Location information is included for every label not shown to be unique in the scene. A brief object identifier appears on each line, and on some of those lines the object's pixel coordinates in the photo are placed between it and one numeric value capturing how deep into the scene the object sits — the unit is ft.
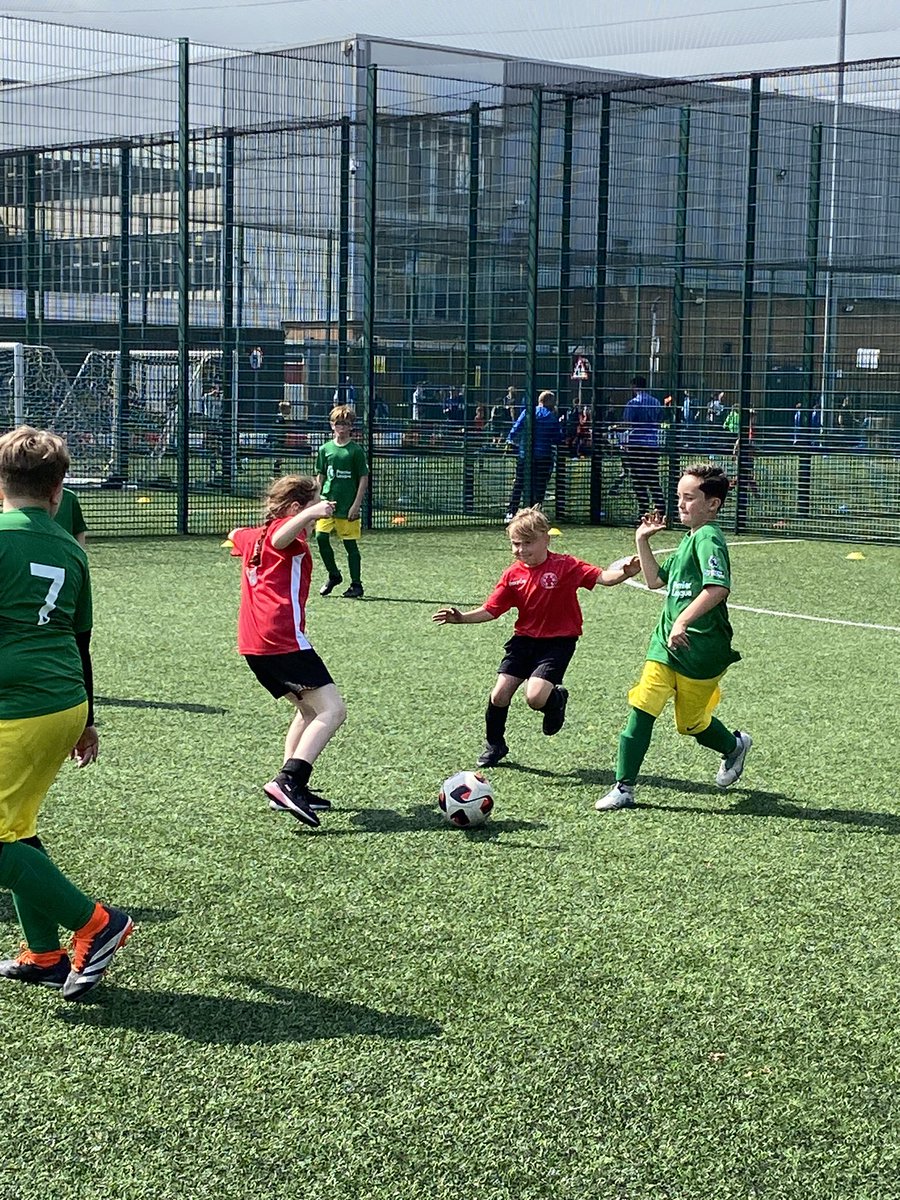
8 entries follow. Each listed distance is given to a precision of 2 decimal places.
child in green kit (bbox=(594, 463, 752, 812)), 21.43
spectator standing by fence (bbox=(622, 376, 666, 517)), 63.87
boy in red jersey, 23.84
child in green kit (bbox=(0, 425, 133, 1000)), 13.80
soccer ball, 20.03
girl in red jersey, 21.03
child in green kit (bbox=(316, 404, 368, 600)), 43.04
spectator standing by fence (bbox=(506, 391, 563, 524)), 64.69
